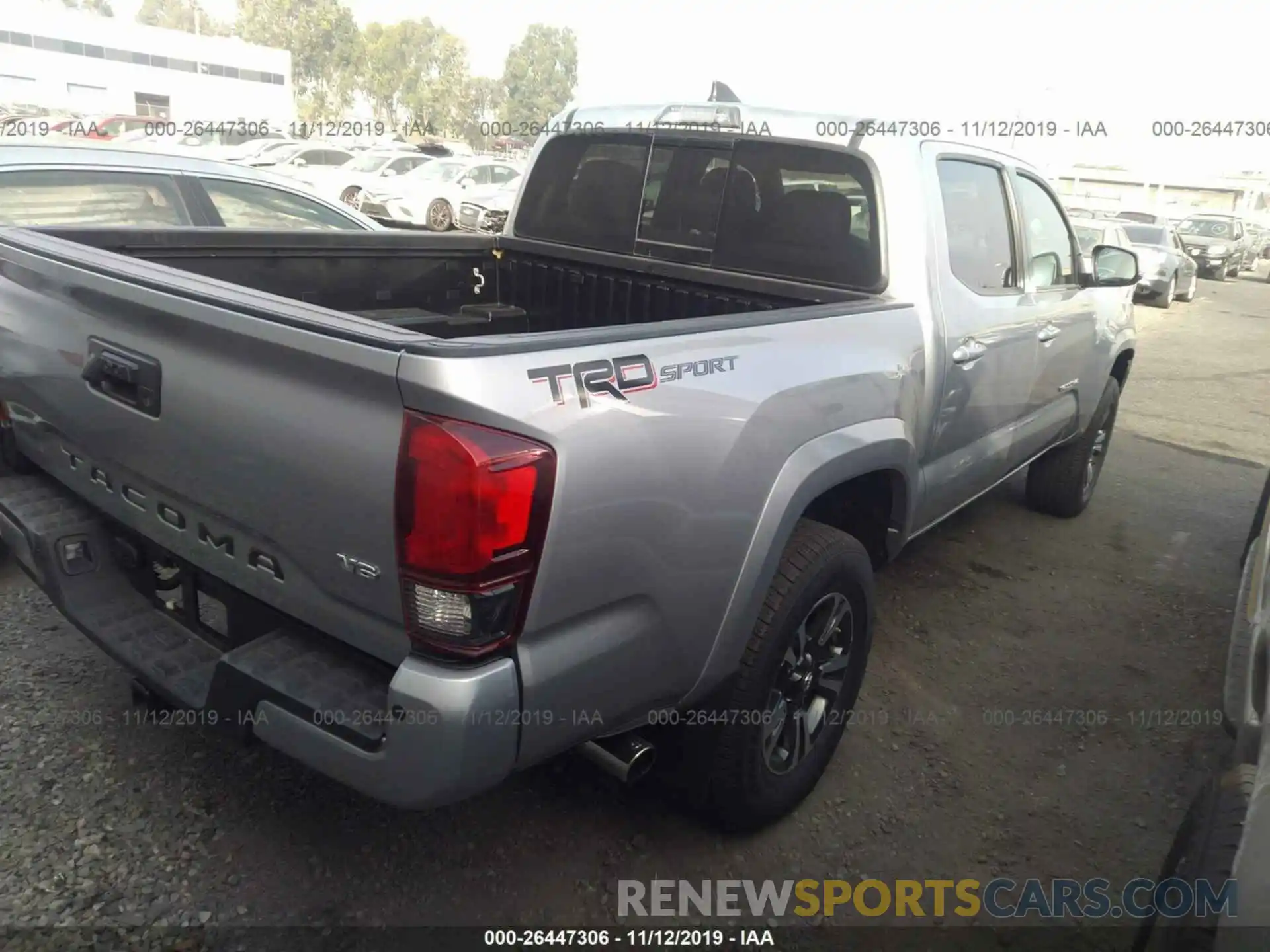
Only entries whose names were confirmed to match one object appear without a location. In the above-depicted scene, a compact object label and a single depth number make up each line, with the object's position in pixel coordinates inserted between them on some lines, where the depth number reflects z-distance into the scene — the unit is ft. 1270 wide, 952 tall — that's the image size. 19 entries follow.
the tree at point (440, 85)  260.21
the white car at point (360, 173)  60.29
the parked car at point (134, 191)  13.53
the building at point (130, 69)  175.42
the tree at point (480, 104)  272.51
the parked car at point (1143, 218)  66.72
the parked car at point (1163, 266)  54.44
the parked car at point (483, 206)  52.80
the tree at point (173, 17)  371.56
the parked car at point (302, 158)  64.95
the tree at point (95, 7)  353.10
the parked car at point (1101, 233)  48.91
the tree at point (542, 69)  282.15
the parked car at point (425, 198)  59.52
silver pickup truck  5.49
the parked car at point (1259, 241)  99.76
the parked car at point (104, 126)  71.46
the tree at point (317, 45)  260.62
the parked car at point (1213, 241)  79.36
